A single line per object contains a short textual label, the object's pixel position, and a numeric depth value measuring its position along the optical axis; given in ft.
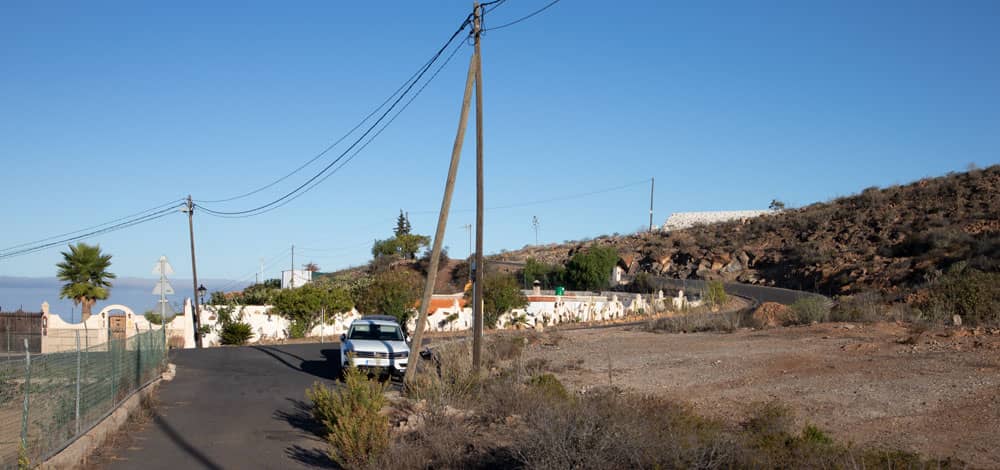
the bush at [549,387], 44.37
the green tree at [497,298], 152.05
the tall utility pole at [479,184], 68.03
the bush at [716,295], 149.20
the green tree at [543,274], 255.70
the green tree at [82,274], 162.71
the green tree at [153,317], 165.40
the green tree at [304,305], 152.97
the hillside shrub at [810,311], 91.20
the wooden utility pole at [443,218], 62.87
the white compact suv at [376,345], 73.92
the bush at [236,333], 148.25
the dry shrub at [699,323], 96.02
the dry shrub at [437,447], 34.76
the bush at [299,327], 153.79
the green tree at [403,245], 349.61
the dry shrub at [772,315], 95.09
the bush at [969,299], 76.69
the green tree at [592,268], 241.20
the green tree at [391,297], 156.97
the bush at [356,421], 37.88
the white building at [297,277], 301.43
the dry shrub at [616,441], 26.78
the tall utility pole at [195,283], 148.10
